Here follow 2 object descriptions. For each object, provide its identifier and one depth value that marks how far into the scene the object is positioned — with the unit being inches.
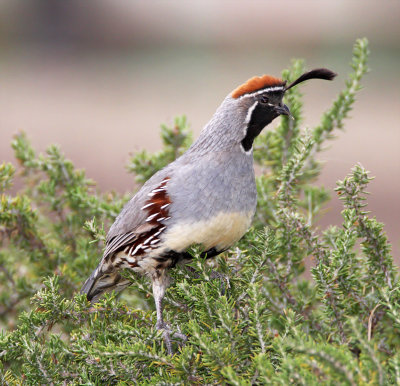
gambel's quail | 263.8
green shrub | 259.1
